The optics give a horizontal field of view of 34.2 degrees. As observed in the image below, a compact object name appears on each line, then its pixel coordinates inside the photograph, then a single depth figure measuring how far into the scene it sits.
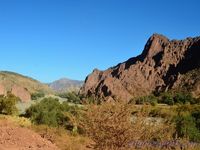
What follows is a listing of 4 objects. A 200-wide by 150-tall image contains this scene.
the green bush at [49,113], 18.56
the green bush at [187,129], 13.74
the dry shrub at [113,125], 7.81
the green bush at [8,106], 25.32
